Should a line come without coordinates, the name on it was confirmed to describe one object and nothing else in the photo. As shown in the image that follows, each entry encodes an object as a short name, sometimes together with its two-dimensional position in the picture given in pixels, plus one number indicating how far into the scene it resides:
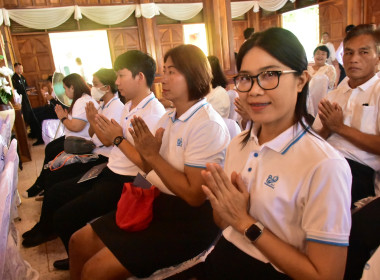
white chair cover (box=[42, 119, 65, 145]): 4.90
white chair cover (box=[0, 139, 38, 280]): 0.98
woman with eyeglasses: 0.75
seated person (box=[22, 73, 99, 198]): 2.56
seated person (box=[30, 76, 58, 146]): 5.77
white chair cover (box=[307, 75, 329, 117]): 3.06
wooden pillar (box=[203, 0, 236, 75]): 3.30
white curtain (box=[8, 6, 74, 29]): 7.42
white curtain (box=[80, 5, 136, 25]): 8.04
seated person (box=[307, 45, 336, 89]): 3.88
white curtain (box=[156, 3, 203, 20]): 8.64
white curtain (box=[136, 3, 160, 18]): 8.29
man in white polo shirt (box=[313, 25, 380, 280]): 1.49
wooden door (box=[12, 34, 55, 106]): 8.05
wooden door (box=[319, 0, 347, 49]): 8.08
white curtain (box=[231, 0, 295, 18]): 9.45
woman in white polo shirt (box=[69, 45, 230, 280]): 1.20
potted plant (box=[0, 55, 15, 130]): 3.67
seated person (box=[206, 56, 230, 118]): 2.65
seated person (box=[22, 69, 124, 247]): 2.07
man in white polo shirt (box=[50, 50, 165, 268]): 1.64
